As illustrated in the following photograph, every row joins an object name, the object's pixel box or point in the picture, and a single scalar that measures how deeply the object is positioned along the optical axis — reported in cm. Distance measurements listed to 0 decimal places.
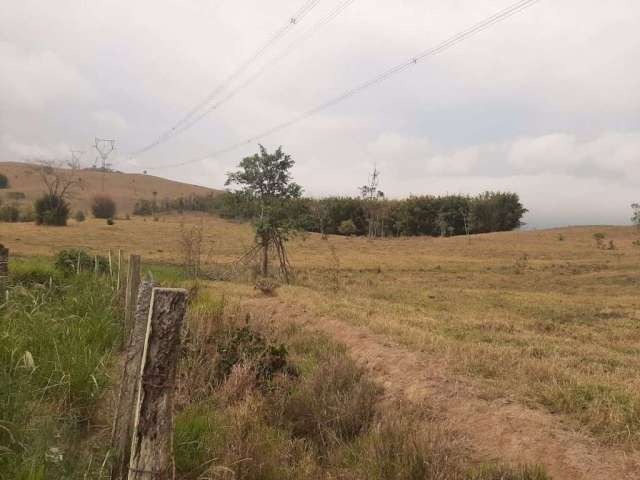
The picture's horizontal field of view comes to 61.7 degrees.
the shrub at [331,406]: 510
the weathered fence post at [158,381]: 303
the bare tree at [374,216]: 6356
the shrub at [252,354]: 610
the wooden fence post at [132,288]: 671
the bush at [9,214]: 5728
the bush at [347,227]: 6506
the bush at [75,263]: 1241
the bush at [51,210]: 5088
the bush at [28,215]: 5584
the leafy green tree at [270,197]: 1914
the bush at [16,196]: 8860
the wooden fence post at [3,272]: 717
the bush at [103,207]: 7088
